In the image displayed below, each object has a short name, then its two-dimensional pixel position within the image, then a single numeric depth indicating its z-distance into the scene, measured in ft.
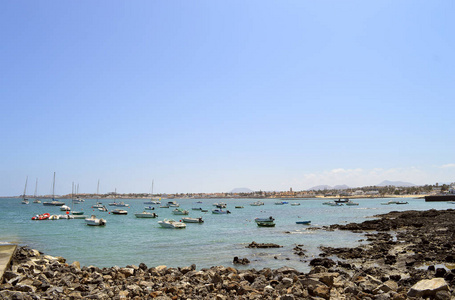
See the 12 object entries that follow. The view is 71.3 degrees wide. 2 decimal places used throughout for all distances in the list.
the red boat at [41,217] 202.39
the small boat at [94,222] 167.53
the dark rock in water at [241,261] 69.83
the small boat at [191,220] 184.55
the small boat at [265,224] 156.97
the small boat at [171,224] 155.33
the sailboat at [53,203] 435.94
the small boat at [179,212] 265.99
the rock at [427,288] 35.58
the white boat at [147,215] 227.81
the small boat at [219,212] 287.89
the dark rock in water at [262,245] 93.15
